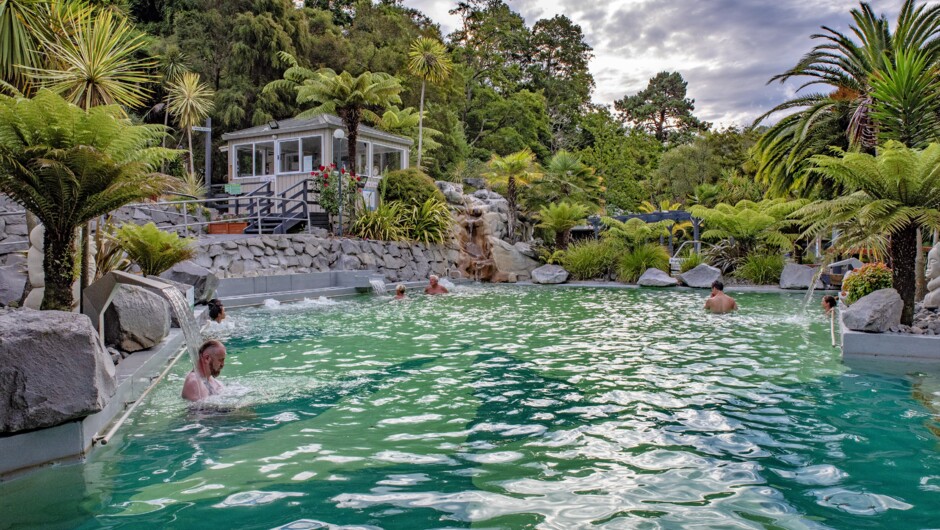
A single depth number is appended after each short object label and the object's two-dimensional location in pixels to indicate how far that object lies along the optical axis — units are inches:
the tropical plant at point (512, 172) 917.8
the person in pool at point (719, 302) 469.1
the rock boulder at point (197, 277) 442.0
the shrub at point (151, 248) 404.8
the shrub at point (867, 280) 362.6
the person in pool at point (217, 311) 389.7
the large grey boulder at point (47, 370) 150.1
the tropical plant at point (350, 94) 783.7
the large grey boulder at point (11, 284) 266.1
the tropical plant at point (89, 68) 369.7
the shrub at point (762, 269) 711.1
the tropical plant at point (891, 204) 293.4
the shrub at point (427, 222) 823.1
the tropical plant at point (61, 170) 209.3
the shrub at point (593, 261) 828.6
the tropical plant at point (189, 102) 1032.8
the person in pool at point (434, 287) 636.7
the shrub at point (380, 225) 784.3
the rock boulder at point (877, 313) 300.5
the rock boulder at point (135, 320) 262.5
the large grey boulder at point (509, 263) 872.3
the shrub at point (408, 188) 845.8
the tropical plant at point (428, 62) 1088.8
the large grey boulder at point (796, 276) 653.3
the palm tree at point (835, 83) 604.7
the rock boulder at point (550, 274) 814.5
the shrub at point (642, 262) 784.3
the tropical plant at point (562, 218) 872.9
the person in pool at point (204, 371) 220.4
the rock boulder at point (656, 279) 730.8
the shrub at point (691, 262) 778.8
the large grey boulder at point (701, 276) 711.1
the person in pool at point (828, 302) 416.1
